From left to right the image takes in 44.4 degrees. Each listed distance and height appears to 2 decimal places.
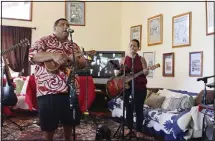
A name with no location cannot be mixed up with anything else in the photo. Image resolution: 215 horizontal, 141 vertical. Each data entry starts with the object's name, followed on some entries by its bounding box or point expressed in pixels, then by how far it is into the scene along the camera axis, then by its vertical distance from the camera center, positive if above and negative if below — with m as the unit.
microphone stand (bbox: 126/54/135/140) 3.07 -0.42
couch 3.05 -0.61
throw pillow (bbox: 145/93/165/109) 4.05 -0.54
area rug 3.35 -0.91
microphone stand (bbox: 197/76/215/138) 2.87 -0.66
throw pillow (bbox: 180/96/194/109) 3.58 -0.49
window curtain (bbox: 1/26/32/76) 5.42 +0.37
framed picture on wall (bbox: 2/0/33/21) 5.55 +1.19
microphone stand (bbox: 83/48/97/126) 4.32 -0.77
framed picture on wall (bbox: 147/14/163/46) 4.80 +0.68
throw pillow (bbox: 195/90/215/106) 3.21 -0.39
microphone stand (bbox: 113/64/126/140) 3.02 -0.65
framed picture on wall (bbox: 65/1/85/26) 5.97 +1.23
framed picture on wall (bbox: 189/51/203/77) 3.86 +0.04
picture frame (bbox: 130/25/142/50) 5.36 +0.71
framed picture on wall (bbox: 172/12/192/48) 4.13 +0.60
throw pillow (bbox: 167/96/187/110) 3.69 -0.52
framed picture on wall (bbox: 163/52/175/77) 4.47 +0.04
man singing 1.97 -0.12
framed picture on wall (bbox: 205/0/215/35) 3.66 +0.69
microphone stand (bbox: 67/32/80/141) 2.00 -0.19
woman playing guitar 3.21 -0.26
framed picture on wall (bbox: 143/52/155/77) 4.96 +0.16
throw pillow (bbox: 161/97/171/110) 3.89 -0.56
